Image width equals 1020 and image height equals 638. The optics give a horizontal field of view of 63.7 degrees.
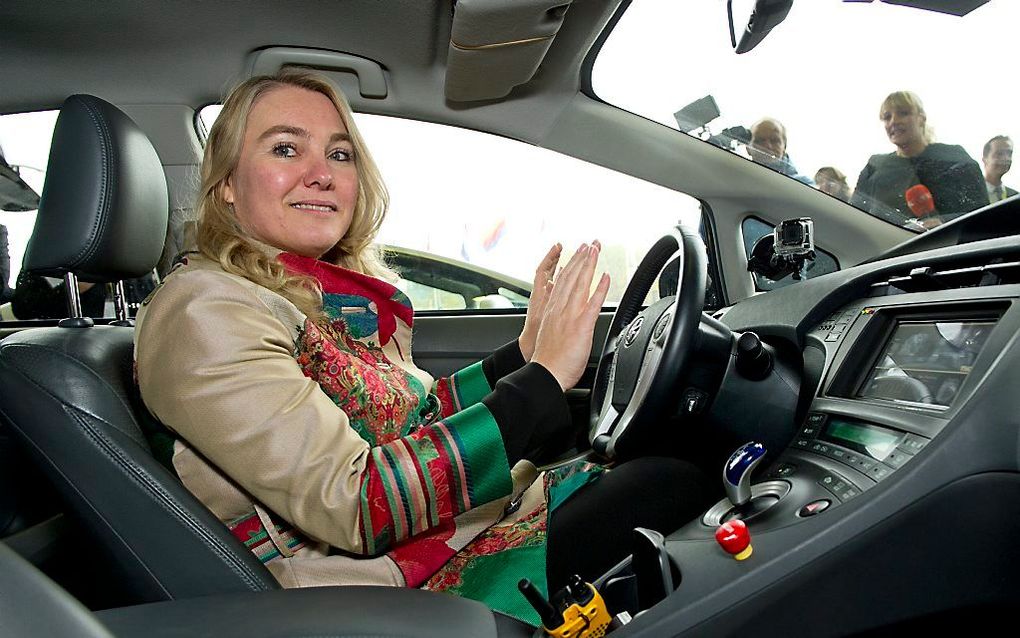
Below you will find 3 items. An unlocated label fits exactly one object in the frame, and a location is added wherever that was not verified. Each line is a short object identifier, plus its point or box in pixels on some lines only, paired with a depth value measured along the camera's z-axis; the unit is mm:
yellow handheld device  959
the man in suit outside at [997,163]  1658
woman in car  1039
